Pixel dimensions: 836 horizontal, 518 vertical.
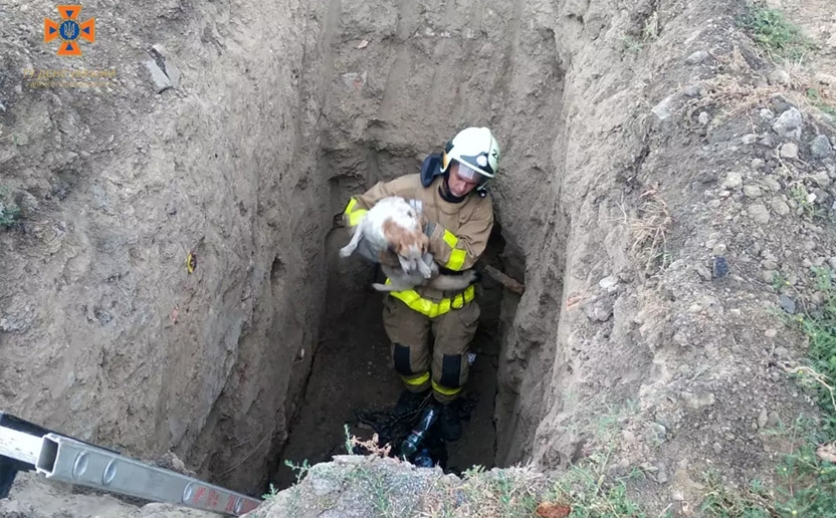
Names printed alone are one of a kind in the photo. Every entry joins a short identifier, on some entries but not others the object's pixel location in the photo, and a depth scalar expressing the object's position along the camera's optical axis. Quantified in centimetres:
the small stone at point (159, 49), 388
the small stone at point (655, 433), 249
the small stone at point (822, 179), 307
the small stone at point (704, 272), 287
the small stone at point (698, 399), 253
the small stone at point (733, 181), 307
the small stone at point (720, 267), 287
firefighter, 488
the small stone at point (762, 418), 248
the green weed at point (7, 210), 311
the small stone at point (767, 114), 321
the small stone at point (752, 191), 304
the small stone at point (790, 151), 313
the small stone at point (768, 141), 316
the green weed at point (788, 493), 232
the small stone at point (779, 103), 323
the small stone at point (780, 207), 300
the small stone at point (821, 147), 315
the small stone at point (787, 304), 275
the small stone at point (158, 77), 379
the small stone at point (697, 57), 350
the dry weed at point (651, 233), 307
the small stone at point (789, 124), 317
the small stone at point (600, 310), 318
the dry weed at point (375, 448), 251
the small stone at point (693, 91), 340
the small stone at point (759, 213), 298
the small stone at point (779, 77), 339
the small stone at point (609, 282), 323
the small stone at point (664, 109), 344
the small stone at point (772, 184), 305
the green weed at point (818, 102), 336
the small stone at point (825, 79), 353
